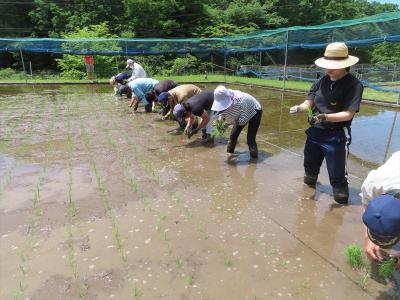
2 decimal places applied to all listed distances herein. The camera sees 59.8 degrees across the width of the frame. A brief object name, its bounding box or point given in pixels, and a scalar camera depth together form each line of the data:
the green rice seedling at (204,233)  3.53
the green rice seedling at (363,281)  2.75
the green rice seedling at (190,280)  2.85
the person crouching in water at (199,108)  6.14
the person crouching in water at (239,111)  5.46
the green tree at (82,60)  19.70
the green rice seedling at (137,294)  2.70
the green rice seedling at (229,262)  3.07
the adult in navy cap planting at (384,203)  1.87
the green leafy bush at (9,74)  22.75
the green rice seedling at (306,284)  2.79
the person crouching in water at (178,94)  7.31
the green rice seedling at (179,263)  3.06
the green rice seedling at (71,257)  3.01
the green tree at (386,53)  46.81
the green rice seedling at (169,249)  3.27
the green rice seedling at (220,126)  6.12
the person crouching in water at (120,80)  12.53
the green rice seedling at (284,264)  3.06
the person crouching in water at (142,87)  9.49
